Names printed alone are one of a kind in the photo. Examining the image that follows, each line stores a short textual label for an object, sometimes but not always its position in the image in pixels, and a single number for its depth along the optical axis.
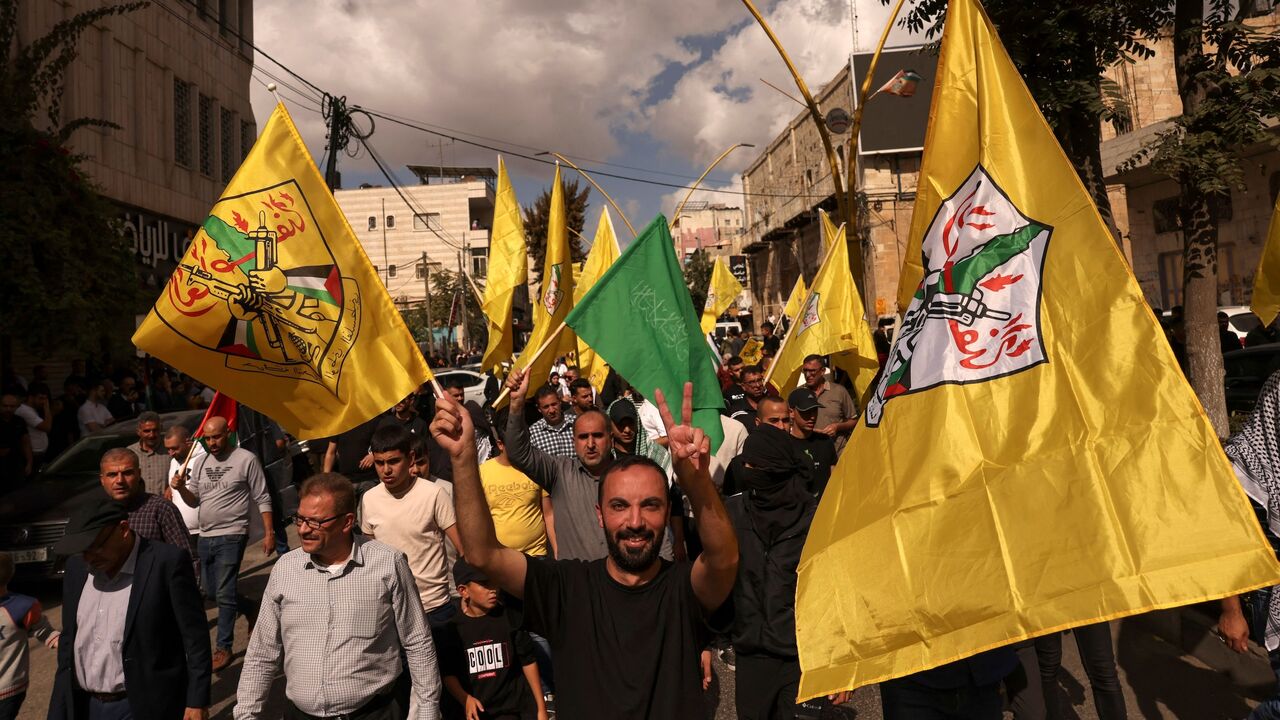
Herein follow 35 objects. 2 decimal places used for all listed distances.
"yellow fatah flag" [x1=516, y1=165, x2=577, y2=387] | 7.00
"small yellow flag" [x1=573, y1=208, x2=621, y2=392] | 9.94
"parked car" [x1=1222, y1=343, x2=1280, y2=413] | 10.69
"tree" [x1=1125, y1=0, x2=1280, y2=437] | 8.27
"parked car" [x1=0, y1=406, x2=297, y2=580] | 8.05
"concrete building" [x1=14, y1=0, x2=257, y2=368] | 19.31
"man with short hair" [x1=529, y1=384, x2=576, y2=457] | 6.92
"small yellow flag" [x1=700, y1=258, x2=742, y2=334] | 19.55
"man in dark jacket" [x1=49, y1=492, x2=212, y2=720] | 3.76
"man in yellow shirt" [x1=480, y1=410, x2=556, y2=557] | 5.27
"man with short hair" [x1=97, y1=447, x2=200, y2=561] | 4.69
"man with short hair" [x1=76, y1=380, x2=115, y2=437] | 12.12
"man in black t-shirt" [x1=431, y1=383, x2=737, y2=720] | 2.50
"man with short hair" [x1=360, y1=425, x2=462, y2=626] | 4.70
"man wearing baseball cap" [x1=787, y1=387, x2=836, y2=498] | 5.56
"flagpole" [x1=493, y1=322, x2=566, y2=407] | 4.25
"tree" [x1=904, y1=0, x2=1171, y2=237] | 8.21
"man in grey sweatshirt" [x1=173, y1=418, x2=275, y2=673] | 6.60
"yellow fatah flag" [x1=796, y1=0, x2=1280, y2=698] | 2.54
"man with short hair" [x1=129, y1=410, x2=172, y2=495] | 7.74
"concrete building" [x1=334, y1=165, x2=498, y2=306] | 77.81
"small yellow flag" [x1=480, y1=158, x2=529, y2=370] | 10.44
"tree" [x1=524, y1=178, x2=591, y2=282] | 43.22
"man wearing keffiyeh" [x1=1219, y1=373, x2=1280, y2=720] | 3.27
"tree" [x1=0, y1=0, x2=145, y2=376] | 11.70
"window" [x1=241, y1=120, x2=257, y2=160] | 27.44
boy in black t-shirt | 4.29
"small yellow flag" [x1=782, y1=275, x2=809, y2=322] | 12.23
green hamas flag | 5.34
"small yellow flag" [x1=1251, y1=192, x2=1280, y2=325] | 5.03
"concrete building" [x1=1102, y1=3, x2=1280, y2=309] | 21.62
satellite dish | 29.99
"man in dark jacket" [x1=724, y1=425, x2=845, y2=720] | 3.86
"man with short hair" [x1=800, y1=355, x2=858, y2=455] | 8.20
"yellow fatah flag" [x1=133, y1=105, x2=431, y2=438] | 4.17
